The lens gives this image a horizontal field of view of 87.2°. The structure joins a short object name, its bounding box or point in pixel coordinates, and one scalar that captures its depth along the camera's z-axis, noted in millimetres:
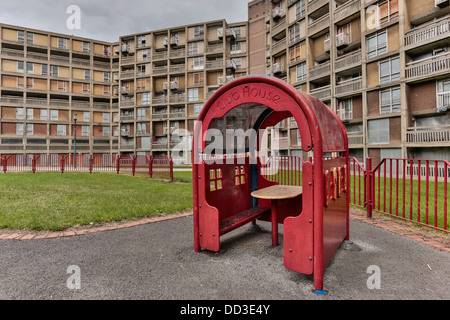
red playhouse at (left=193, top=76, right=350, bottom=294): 2623
